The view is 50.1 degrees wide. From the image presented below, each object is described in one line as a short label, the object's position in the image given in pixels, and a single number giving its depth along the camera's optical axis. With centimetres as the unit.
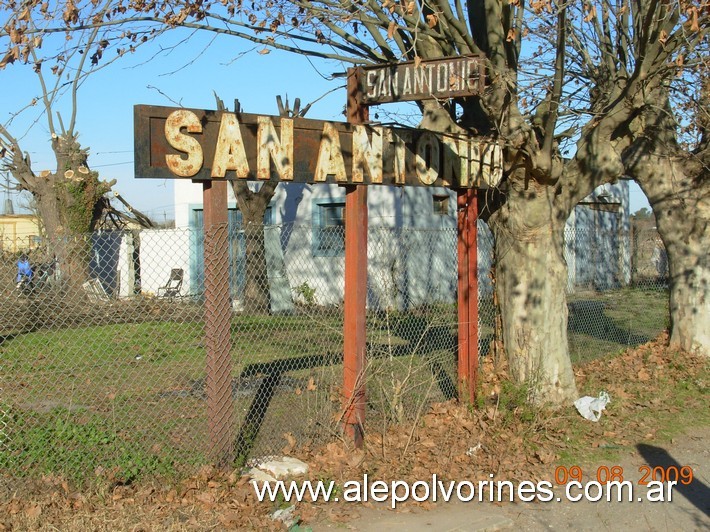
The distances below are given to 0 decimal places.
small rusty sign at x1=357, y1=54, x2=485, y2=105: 639
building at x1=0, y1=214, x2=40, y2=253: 3216
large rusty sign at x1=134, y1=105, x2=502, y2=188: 520
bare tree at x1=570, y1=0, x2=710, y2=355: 930
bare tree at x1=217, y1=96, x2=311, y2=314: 1622
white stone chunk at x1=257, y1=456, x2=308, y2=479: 564
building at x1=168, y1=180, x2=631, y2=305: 1644
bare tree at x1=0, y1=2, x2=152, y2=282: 1733
